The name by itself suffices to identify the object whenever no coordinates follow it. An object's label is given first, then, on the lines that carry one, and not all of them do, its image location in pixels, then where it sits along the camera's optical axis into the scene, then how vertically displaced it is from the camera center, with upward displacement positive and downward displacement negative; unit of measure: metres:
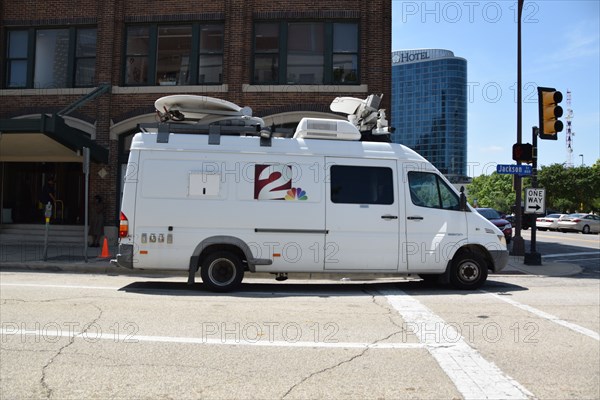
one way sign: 14.03 +0.61
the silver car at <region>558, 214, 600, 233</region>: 36.47 -0.07
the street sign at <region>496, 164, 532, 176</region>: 14.73 +1.58
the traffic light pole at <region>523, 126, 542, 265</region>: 13.85 -0.12
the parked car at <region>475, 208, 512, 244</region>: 21.41 -0.03
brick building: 16.86 +5.50
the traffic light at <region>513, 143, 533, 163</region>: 14.41 +2.05
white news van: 8.58 +0.13
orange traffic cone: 13.35 -1.05
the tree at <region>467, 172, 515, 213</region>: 79.94 +5.05
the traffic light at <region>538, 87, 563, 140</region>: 13.09 +2.95
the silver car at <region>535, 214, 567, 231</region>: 38.00 +0.01
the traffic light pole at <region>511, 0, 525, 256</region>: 15.82 +1.18
